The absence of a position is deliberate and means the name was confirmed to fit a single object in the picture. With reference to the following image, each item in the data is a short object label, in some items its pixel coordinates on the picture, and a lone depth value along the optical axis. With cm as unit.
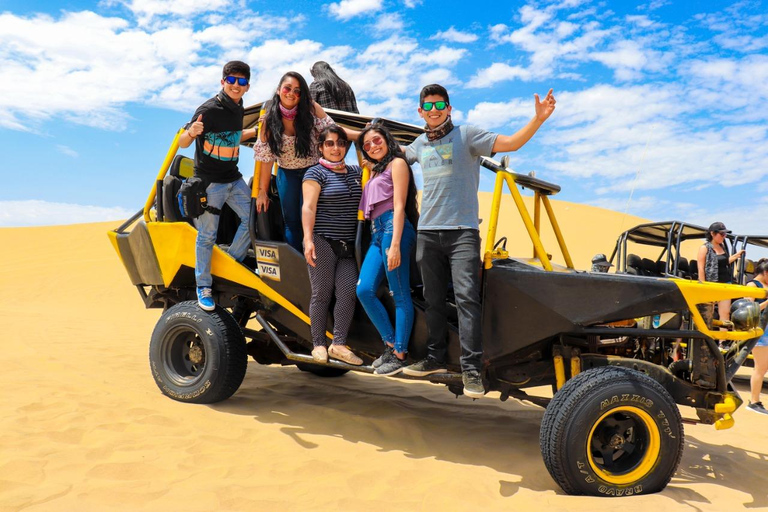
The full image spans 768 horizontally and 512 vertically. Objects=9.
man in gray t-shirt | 401
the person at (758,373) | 663
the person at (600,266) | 595
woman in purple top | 433
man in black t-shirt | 522
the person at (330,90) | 599
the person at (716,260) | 876
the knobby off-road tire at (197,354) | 524
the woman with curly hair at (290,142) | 493
